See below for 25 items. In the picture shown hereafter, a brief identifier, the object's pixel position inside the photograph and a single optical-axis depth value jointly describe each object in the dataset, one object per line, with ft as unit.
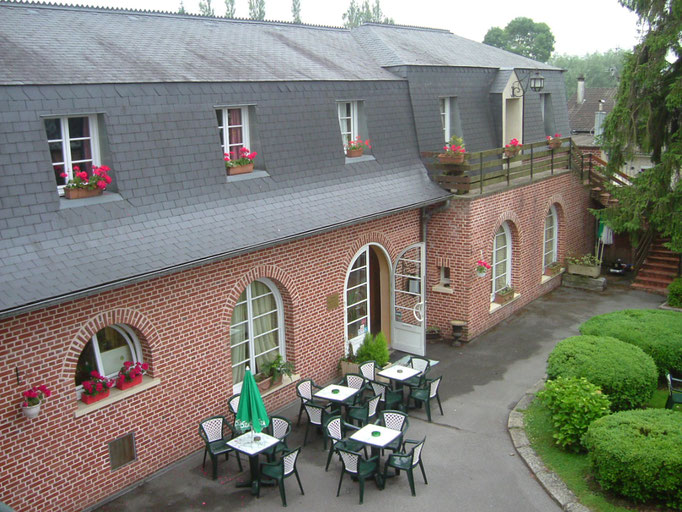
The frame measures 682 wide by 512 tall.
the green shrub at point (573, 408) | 35.73
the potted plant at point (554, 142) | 65.15
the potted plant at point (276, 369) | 40.98
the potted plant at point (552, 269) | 68.23
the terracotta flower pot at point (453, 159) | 51.55
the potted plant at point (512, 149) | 57.00
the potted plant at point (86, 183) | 32.14
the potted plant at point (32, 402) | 28.04
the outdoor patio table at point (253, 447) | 32.63
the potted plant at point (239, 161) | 39.50
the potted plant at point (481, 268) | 53.16
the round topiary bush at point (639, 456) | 30.01
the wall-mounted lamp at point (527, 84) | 59.44
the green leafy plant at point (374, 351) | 45.52
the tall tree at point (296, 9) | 246.88
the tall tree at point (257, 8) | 247.29
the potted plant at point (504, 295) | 59.16
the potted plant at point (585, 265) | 68.33
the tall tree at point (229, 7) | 248.11
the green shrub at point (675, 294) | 60.80
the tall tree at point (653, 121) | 51.29
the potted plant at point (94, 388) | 31.42
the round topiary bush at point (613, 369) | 38.24
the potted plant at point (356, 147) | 48.03
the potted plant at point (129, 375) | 32.83
